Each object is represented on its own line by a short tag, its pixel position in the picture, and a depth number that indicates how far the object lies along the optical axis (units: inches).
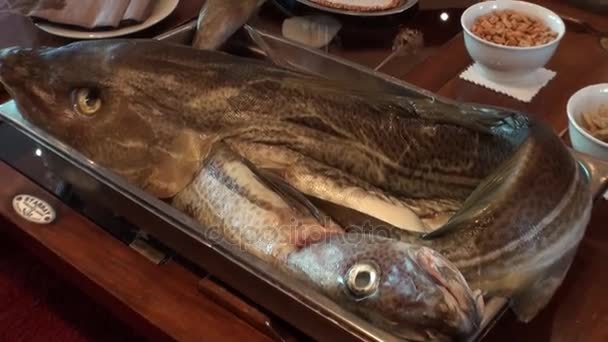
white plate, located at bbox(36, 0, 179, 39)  43.8
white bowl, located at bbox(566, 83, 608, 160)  33.2
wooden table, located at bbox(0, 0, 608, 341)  28.2
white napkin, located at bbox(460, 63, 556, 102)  41.4
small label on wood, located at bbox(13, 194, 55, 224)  32.7
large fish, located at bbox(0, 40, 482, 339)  29.9
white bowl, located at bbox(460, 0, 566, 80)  40.3
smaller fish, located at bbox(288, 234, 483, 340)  21.5
